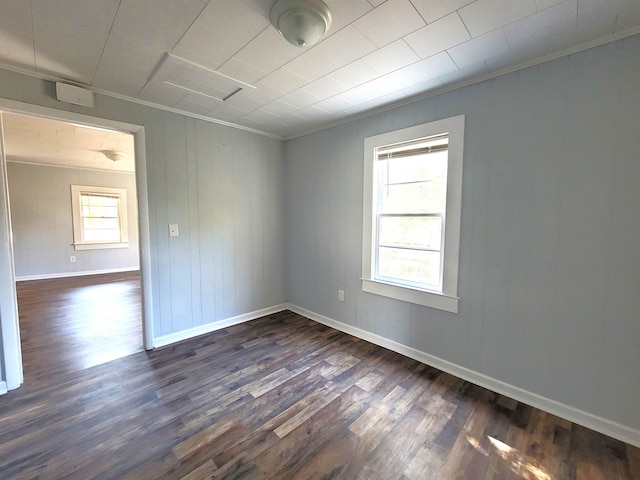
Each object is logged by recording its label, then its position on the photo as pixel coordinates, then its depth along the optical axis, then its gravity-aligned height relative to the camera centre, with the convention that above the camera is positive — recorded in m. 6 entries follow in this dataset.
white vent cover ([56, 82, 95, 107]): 2.21 +1.02
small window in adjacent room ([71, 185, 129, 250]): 6.30 +0.04
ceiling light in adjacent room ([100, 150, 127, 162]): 4.62 +1.10
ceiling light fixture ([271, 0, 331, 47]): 1.40 +1.08
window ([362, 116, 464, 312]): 2.34 +0.08
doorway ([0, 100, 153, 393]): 2.10 -0.46
